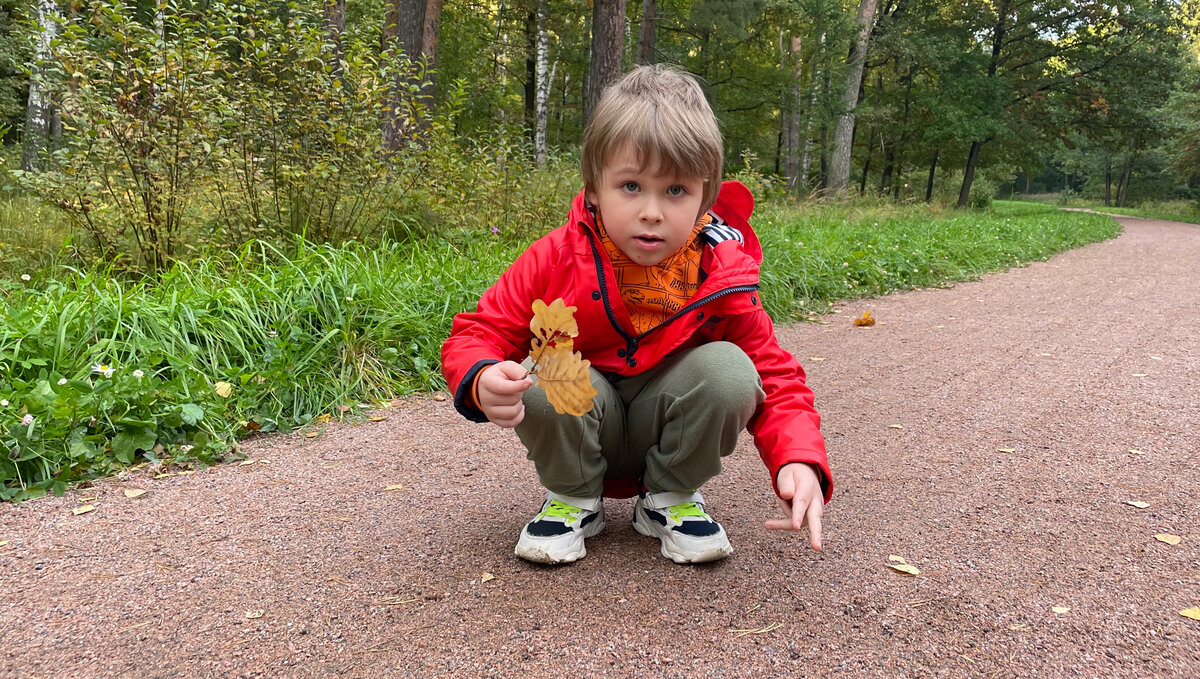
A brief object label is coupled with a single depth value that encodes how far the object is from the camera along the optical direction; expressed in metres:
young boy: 1.67
